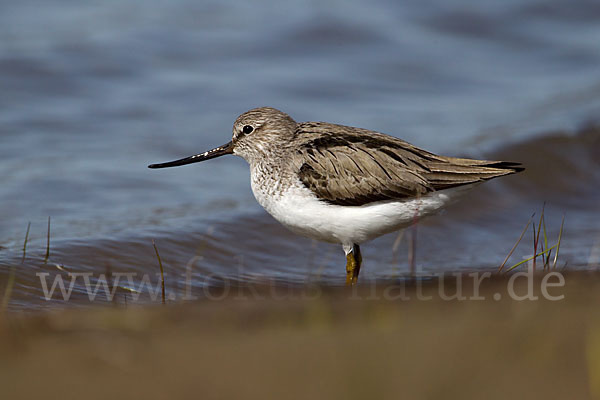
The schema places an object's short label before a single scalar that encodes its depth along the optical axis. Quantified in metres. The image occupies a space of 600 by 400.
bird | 12.62
